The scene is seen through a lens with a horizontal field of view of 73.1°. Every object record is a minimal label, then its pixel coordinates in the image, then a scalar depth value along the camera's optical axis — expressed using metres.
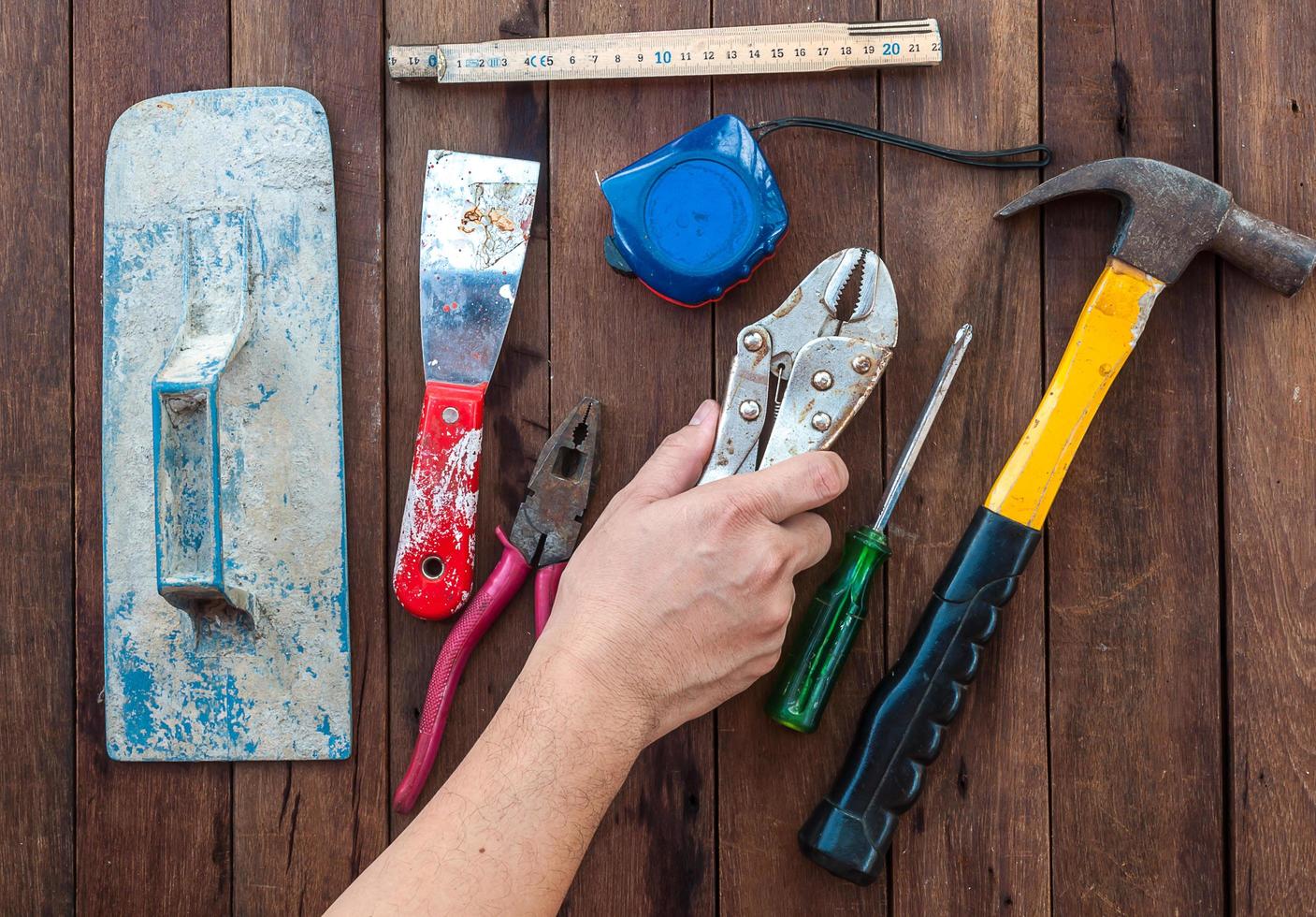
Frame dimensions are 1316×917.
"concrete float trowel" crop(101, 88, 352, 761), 0.95
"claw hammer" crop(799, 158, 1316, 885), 0.86
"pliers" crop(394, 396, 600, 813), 0.91
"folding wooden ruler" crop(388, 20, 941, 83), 0.93
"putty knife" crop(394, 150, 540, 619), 0.94
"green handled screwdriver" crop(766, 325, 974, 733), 0.87
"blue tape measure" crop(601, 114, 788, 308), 0.88
